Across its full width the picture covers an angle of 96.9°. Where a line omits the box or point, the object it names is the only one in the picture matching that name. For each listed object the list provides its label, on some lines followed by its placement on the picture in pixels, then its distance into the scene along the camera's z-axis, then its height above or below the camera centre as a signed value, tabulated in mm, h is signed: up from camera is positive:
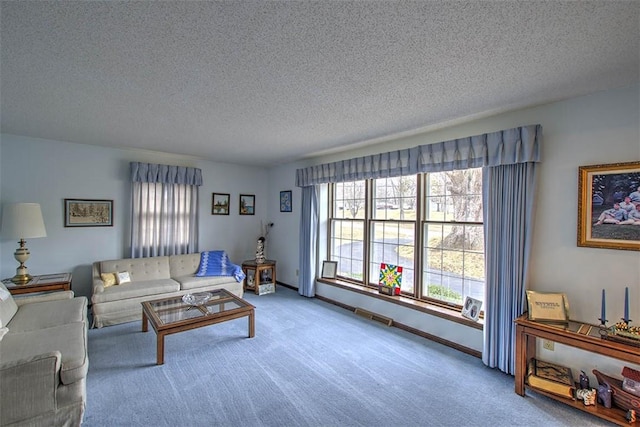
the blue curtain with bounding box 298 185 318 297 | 4664 -508
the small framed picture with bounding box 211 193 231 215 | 5219 +160
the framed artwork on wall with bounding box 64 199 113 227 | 3946 -33
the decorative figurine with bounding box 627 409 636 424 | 1802 -1275
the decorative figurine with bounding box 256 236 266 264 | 5140 -728
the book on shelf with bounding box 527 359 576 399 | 2062 -1233
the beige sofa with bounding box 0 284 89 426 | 1615 -1004
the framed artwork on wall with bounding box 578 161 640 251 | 2004 +78
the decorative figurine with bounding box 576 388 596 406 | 1965 -1256
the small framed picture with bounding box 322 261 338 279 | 4535 -898
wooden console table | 1814 -881
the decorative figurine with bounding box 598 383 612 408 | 1932 -1229
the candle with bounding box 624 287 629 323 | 1921 -621
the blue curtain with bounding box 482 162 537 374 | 2441 -319
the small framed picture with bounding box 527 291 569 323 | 2193 -716
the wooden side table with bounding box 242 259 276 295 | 4898 -1144
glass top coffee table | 2680 -1075
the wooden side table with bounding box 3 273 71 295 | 3201 -870
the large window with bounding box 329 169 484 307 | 3035 -226
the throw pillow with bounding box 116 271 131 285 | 3799 -895
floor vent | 3557 -1343
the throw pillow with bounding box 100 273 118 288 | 3666 -890
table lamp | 3246 -187
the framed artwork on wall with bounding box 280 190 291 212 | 5316 +227
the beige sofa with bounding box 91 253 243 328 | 3434 -1001
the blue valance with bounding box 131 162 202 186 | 4285 +602
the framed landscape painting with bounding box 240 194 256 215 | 5570 +167
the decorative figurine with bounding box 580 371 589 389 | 2061 -1203
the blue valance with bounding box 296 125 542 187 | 2424 +621
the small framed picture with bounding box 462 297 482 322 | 2838 -954
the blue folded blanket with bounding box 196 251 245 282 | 4518 -889
